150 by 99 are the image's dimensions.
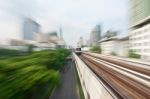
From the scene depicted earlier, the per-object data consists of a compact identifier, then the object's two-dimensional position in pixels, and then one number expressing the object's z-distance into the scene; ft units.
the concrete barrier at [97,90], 14.62
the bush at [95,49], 166.33
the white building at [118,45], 120.52
